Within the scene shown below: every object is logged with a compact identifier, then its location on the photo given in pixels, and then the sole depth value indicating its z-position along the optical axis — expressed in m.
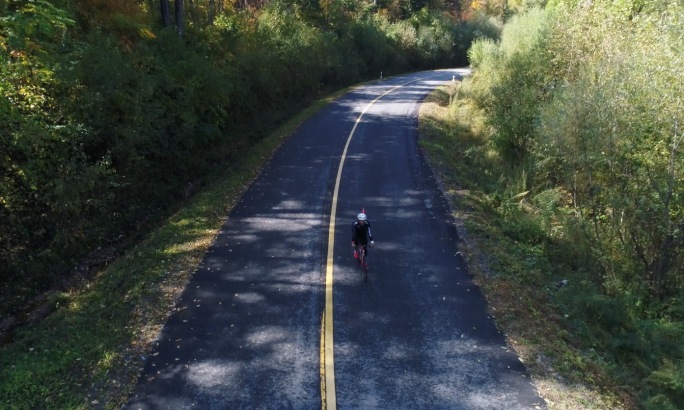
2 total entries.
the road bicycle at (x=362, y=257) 10.98
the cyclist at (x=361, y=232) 10.87
